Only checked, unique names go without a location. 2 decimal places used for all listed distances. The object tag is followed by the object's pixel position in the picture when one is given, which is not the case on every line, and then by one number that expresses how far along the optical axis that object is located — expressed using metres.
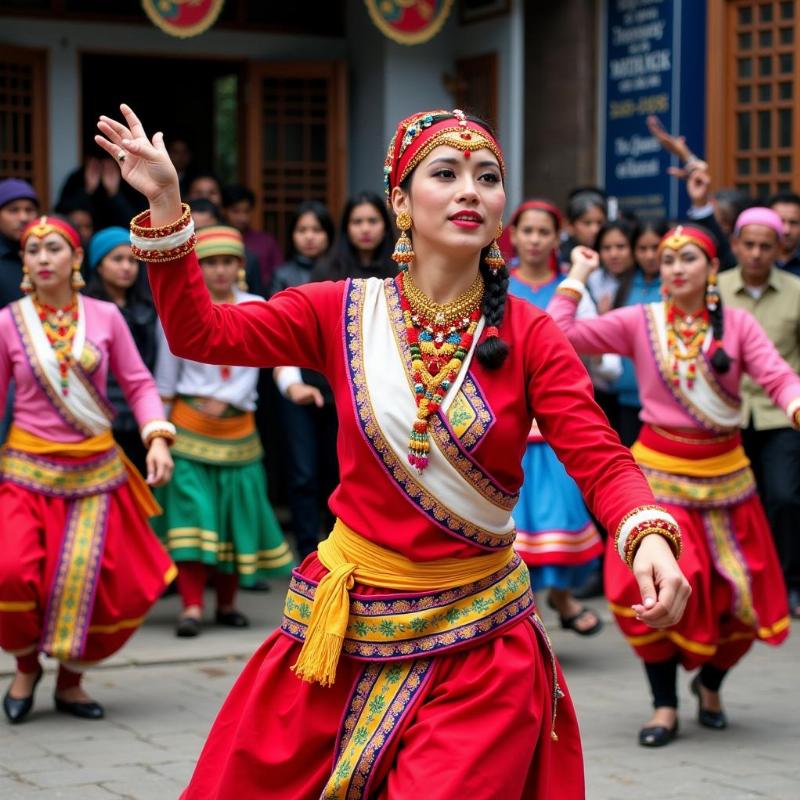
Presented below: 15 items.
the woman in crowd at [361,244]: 8.44
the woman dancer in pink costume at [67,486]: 6.02
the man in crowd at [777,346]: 8.00
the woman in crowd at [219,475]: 7.84
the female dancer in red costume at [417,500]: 3.33
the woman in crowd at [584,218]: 9.49
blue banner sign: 10.11
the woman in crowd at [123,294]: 7.80
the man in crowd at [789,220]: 8.81
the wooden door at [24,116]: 10.41
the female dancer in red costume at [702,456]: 5.90
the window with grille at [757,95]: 9.85
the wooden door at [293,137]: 11.07
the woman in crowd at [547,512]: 7.16
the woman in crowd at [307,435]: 8.79
